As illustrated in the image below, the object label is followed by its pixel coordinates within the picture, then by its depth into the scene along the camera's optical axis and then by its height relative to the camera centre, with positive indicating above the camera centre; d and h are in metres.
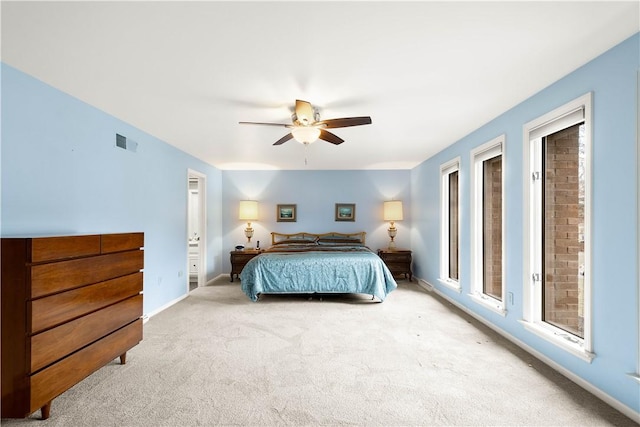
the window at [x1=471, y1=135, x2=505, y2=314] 3.59 -0.12
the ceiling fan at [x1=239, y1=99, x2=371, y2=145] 2.80 +0.86
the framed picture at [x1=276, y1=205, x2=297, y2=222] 6.79 +0.03
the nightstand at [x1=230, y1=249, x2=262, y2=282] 6.18 -0.87
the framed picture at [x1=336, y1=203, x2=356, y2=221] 6.80 +0.08
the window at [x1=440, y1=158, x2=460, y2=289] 4.86 -0.16
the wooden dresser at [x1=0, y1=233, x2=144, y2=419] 1.82 -0.65
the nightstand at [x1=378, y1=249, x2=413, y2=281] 6.22 -0.89
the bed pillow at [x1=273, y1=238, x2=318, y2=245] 6.34 -0.55
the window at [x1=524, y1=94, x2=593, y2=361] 2.43 -0.08
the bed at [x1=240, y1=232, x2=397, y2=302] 4.57 -0.89
